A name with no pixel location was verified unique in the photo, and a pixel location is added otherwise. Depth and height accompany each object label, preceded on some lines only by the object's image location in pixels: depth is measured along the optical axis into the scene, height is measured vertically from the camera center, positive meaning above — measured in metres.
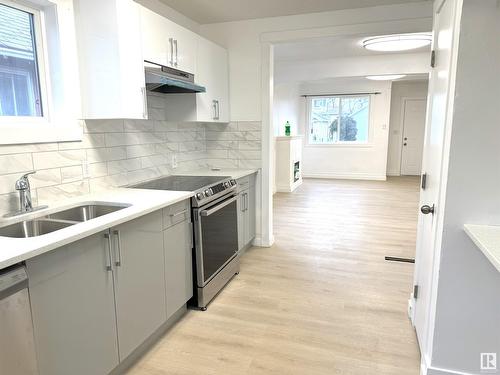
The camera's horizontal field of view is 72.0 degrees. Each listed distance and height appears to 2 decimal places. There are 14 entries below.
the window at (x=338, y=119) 8.95 +0.32
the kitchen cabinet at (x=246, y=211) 3.50 -0.84
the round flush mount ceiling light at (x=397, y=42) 4.38 +1.17
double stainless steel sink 1.79 -0.49
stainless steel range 2.57 -0.78
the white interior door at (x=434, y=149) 1.70 -0.10
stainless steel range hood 2.42 +0.39
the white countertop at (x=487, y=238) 1.30 -0.46
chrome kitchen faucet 1.84 -0.34
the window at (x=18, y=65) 1.93 +0.39
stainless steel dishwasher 1.24 -0.71
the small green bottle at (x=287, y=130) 7.49 +0.03
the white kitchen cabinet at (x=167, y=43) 2.43 +0.69
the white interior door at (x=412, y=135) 9.26 -0.11
